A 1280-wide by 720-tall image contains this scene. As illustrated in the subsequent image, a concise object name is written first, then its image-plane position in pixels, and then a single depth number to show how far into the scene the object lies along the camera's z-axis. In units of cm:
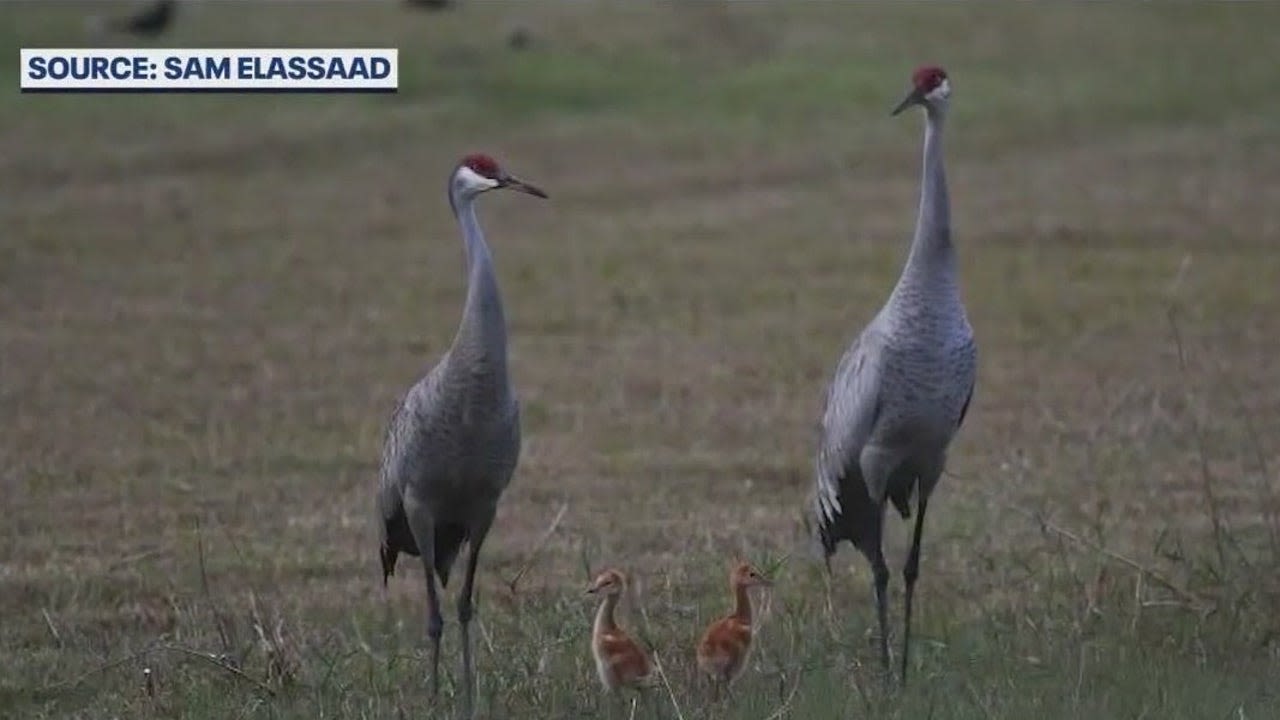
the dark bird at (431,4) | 5862
